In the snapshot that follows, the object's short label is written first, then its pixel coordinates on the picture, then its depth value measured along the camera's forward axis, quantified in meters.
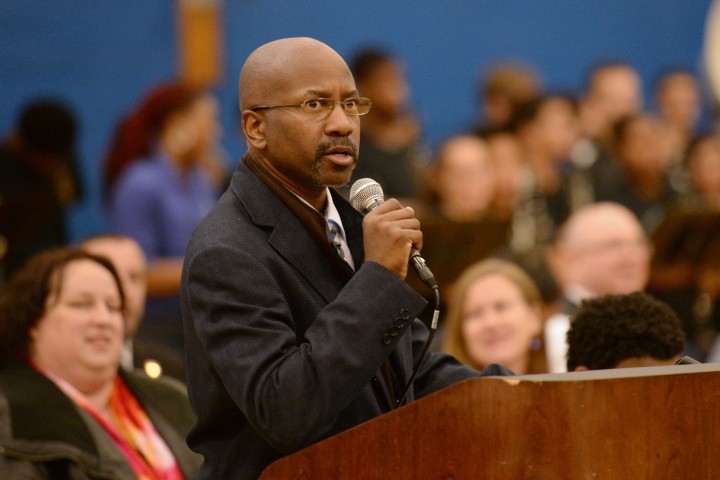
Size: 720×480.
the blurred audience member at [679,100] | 19.36
